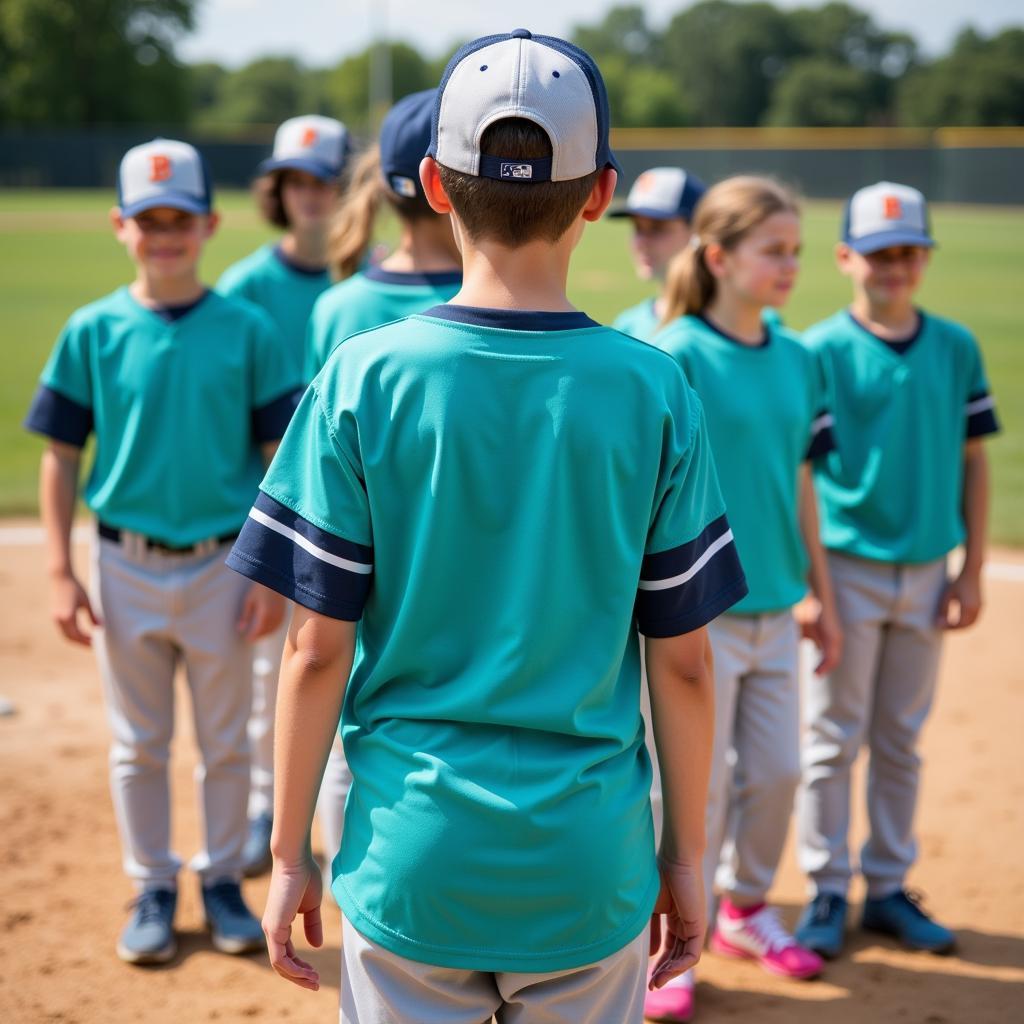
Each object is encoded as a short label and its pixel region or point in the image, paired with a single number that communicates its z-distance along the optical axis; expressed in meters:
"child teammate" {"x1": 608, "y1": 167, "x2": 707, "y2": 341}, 4.15
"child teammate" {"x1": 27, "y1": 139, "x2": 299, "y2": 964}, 3.29
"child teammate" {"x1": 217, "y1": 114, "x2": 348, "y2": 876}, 4.48
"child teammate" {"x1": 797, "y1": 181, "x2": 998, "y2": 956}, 3.49
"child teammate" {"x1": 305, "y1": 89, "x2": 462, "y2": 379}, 3.04
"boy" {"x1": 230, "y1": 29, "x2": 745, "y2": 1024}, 1.59
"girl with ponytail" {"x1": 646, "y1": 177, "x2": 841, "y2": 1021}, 3.09
